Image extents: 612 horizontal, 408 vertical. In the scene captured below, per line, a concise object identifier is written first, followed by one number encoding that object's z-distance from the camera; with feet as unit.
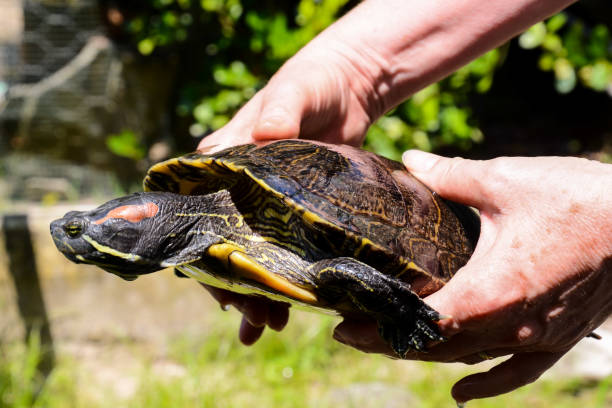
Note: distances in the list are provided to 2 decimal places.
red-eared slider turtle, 3.68
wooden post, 8.40
